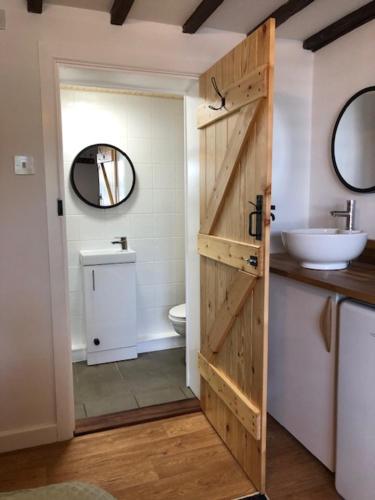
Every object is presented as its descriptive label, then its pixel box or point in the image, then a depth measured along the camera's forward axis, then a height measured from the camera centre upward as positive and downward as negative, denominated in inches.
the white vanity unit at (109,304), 118.9 -32.1
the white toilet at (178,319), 119.9 -36.8
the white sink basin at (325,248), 71.7 -9.2
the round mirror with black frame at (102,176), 122.0 +8.4
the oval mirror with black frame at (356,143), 82.4 +12.7
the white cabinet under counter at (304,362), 68.9 -31.7
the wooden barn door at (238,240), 63.2 -7.4
